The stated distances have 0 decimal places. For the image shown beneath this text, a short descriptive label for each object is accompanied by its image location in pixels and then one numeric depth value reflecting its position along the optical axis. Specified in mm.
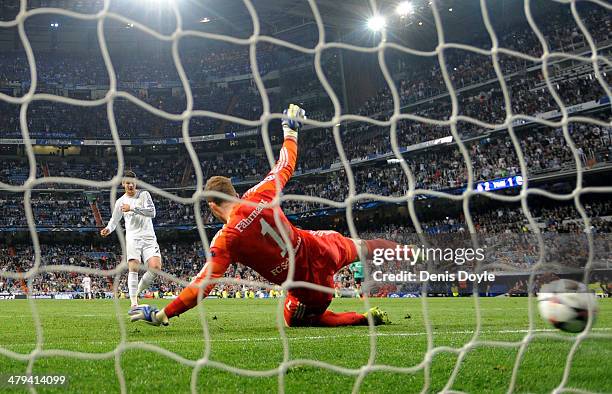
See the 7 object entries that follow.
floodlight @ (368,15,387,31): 30197
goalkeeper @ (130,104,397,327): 4770
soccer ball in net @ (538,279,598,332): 4145
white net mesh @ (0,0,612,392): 2562
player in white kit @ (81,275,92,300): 26777
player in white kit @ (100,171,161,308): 8617
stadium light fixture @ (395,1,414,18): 28828
